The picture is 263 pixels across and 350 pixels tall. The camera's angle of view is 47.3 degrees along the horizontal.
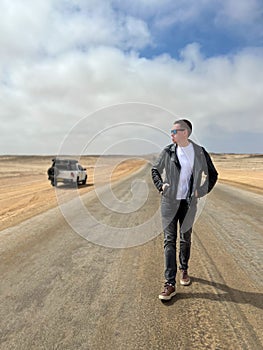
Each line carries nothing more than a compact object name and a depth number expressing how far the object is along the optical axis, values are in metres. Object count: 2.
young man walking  3.66
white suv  19.03
